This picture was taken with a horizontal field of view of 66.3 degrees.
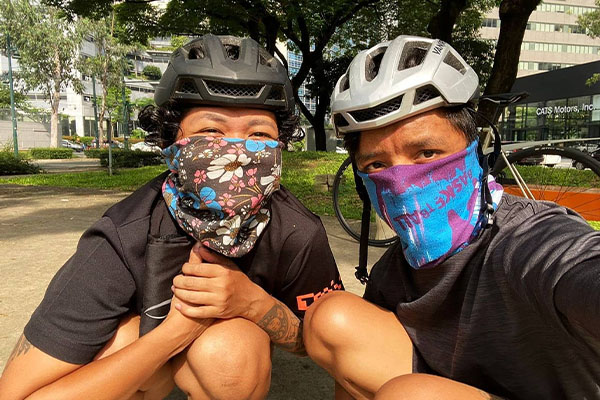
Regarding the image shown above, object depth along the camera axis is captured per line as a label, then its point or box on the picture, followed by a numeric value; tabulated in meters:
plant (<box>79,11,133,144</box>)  37.66
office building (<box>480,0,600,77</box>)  62.12
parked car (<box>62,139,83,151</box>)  45.04
